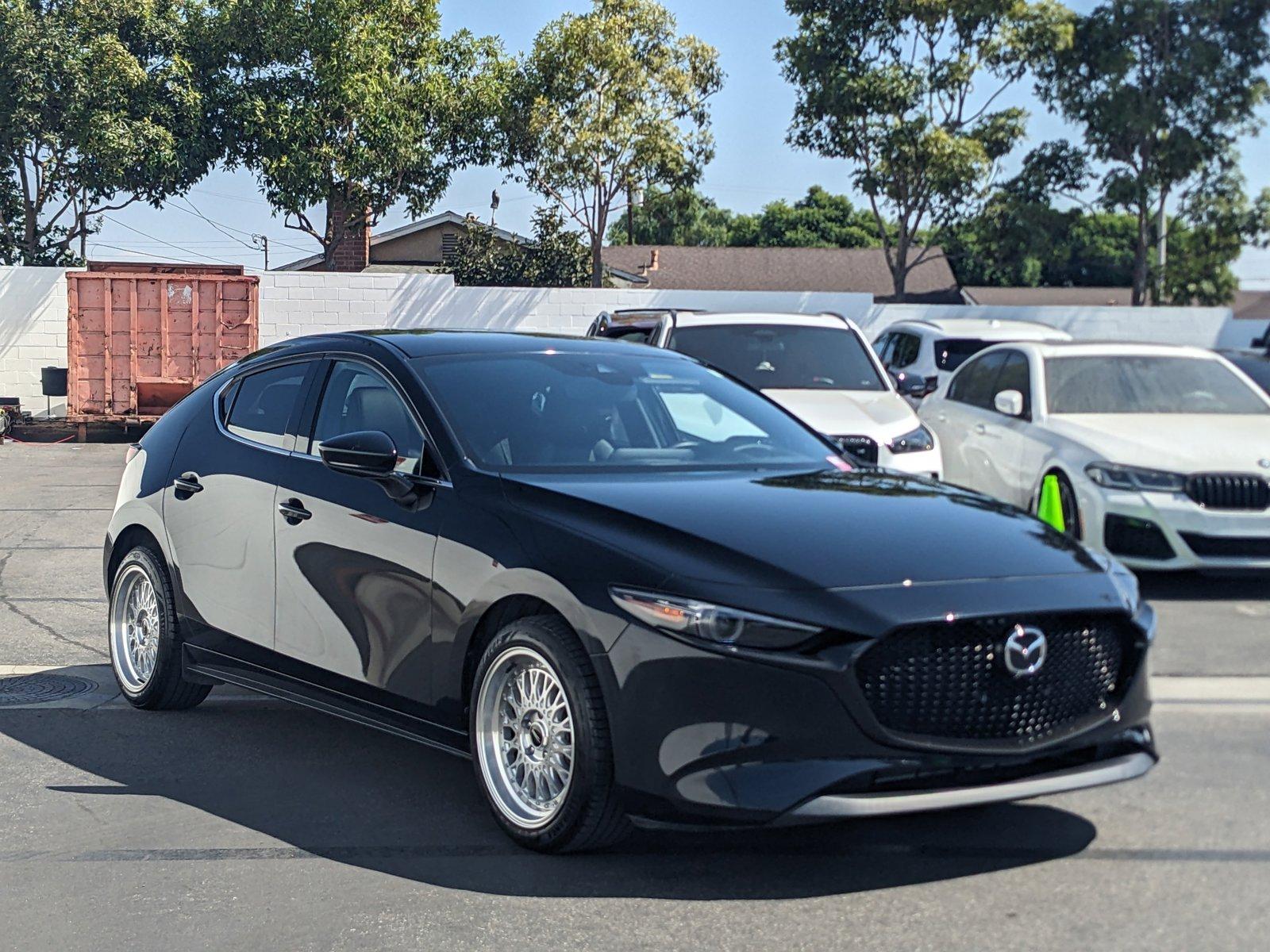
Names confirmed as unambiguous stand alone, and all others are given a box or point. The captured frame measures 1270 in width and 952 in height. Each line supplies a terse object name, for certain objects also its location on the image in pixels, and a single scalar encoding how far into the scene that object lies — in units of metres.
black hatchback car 4.25
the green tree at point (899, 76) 35.31
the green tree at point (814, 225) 81.69
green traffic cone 10.19
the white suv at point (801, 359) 11.58
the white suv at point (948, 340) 17.58
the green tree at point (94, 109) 33.66
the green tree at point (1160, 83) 34.91
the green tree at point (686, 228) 80.94
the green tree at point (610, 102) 35.16
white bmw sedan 9.37
